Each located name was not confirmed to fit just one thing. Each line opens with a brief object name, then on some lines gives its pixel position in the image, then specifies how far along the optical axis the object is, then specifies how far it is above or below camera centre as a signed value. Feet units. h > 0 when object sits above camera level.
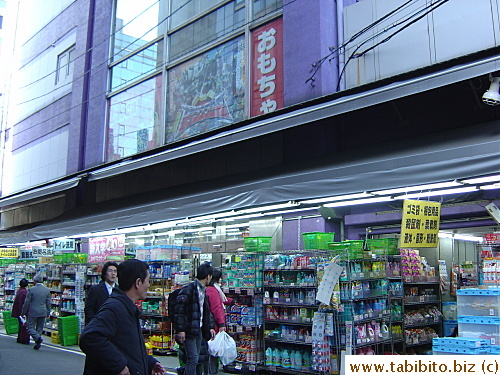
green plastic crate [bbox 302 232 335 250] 28.09 +1.06
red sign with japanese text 37.27 +15.02
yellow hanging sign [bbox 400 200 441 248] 22.02 +1.70
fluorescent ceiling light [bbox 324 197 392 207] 27.91 +3.49
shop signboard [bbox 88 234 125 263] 40.60 +0.68
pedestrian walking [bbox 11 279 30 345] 41.45 -4.91
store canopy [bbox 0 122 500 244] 19.40 +3.99
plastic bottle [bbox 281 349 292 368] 27.09 -5.69
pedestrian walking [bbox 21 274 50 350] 38.65 -4.20
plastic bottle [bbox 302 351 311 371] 26.43 -5.63
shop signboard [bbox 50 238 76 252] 60.18 +1.43
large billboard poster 40.45 +14.83
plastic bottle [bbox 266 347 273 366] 27.76 -5.67
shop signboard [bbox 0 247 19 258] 70.69 +0.52
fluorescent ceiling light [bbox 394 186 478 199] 24.34 +3.60
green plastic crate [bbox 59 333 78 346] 40.19 -6.98
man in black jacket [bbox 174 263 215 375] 20.47 -2.57
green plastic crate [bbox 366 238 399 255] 31.00 +0.89
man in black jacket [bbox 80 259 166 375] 10.52 -1.74
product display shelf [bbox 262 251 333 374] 26.71 -2.79
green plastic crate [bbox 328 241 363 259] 26.64 +0.58
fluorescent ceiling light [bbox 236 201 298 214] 30.37 +3.46
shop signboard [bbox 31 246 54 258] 65.19 +0.61
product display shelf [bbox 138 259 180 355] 35.12 -3.79
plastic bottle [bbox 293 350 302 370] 26.66 -5.67
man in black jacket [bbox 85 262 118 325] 24.12 -1.83
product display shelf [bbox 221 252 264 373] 28.60 -3.16
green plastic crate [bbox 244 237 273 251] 30.27 +0.95
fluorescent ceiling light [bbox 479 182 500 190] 23.86 +3.69
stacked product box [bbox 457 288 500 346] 19.17 -2.18
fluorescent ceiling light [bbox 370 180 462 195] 22.76 +3.60
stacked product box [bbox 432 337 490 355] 18.04 -3.27
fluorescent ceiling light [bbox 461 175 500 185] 21.90 +3.71
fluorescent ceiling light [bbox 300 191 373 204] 26.14 +3.50
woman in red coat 23.58 -2.41
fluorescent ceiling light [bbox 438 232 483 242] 44.43 +2.28
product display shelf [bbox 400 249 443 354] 32.37 -3.31
